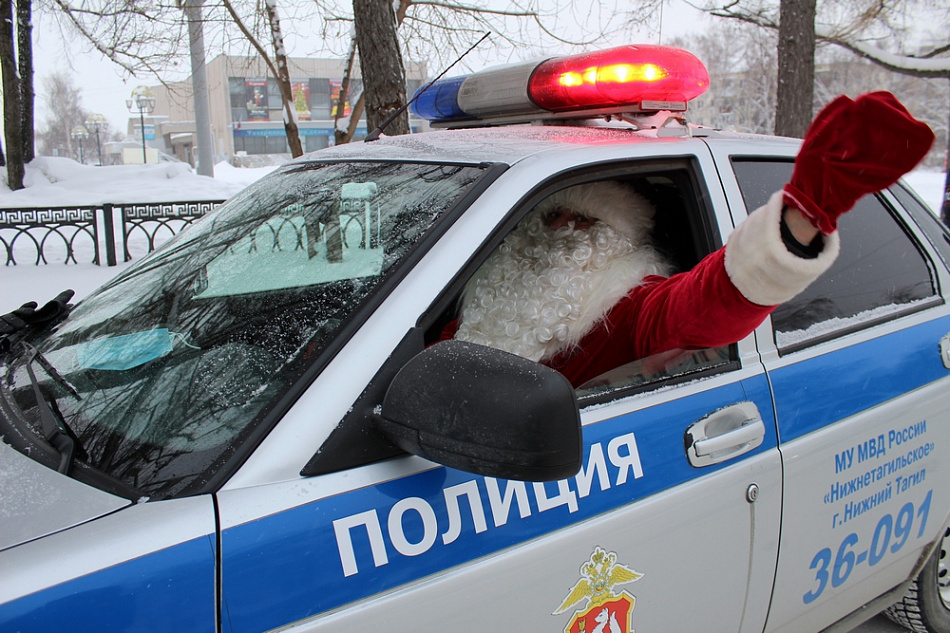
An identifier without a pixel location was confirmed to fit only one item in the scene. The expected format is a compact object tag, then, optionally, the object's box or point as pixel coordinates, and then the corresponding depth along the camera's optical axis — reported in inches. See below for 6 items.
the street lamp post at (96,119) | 1825.8
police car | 45.1
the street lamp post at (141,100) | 1254.9
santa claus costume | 51.5
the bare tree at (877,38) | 462.6
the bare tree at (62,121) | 2832.2
